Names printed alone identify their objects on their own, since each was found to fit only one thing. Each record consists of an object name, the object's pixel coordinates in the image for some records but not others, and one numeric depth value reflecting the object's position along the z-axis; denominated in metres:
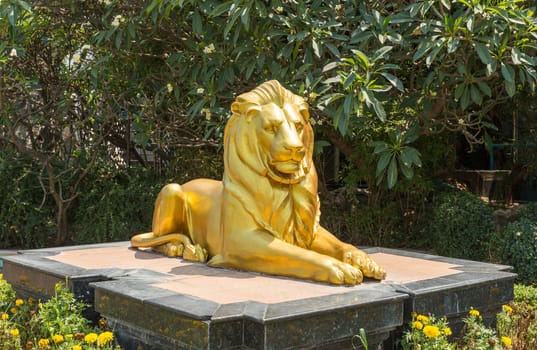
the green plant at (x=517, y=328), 3.72
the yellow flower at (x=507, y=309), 3.77
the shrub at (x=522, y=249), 5.52
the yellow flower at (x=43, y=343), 3.09
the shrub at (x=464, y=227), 6.66
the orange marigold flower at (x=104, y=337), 2.90
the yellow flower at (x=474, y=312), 3.36
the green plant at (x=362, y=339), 2.93
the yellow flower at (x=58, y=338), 3.01
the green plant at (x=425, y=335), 2.98
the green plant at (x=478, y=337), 3.23
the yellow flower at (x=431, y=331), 2.94
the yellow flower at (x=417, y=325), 3.06
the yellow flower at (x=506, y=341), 3.16
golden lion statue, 3.51
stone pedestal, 2.73
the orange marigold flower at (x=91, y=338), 2.91
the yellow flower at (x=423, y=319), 3.08
